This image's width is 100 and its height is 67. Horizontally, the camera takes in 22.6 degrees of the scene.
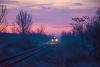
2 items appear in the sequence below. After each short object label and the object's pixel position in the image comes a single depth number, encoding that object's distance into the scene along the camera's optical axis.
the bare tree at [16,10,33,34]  84.32
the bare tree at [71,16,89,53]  53.16
